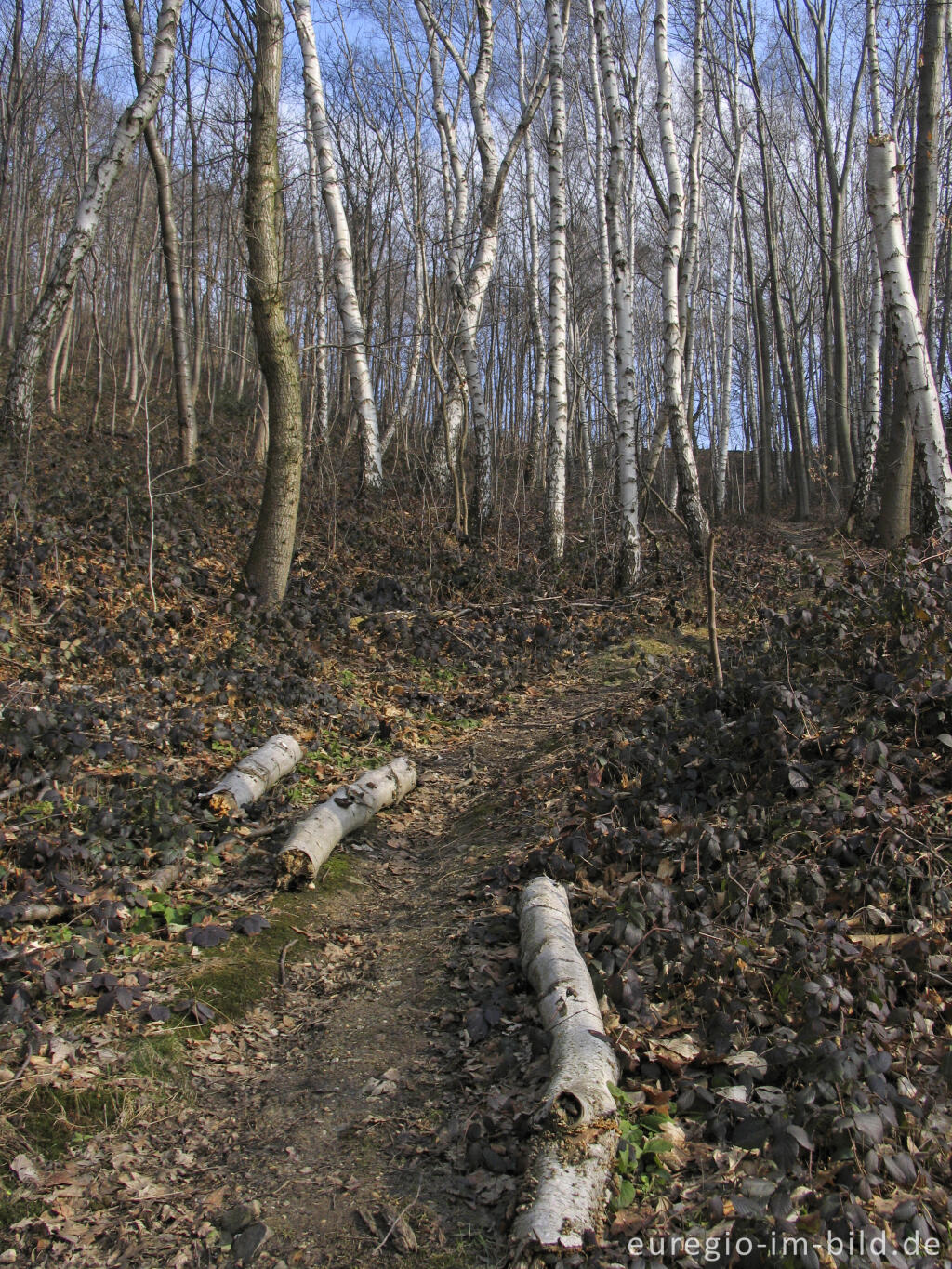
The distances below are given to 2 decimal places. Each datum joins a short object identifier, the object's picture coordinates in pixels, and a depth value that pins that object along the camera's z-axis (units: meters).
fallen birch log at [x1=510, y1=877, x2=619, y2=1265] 2.43
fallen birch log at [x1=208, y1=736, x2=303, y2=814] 5.34
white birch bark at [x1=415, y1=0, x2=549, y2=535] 12.17
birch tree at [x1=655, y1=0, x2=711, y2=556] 10.42
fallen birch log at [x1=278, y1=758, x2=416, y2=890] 4.77
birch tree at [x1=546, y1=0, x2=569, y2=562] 11.16
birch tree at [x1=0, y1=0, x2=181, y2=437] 8.84
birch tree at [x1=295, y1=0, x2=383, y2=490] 11.56
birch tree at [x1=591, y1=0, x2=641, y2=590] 10.98
